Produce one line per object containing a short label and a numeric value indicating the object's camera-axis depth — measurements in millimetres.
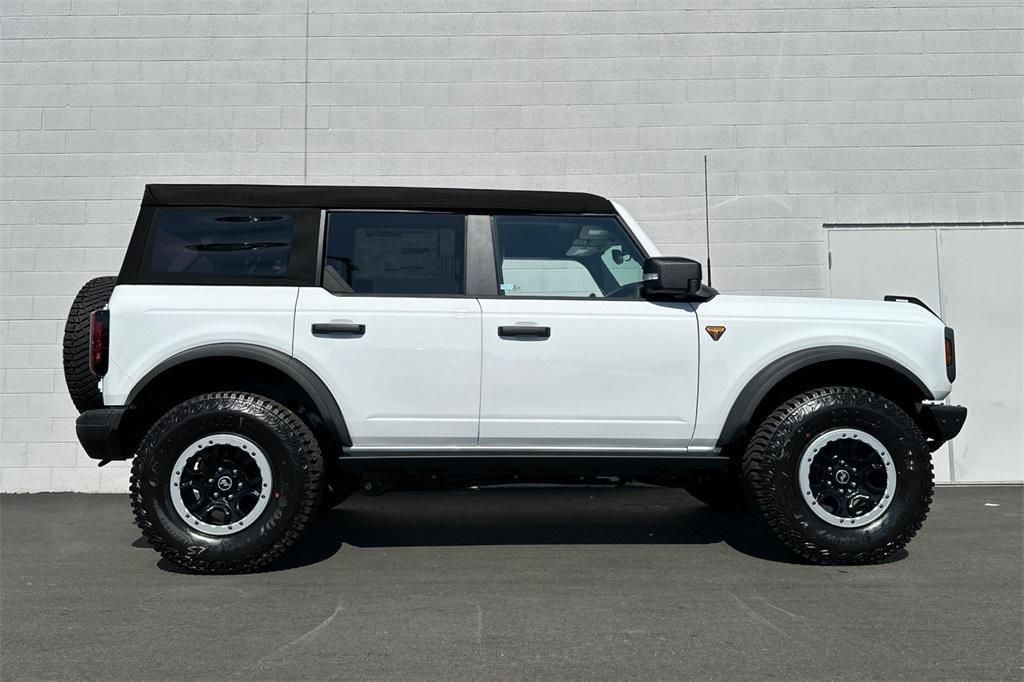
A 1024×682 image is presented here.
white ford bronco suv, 3945
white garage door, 7086
